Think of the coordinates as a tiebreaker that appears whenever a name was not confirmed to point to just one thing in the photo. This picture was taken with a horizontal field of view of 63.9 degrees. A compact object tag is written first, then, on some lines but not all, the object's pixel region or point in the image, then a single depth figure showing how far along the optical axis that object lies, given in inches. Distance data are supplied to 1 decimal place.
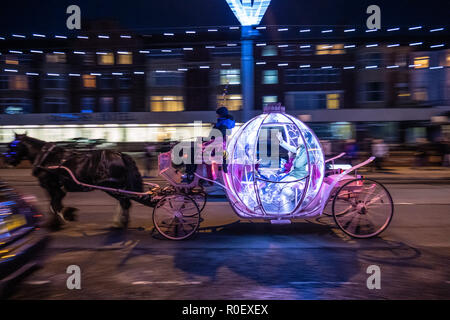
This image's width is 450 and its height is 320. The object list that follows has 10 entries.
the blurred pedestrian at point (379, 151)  722.2
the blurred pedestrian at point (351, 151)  659.8
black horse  260.7
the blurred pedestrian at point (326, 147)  579.7
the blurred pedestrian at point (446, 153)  764.0
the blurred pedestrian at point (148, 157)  626.8
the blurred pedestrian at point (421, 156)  788.6
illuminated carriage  234.4
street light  428.1
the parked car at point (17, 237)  140.0
